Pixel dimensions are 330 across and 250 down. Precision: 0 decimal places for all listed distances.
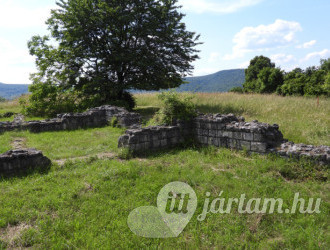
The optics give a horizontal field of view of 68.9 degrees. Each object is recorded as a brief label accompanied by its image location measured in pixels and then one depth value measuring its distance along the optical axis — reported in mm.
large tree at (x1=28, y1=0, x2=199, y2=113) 16250
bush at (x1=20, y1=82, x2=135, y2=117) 17266
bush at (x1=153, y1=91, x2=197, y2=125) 8562
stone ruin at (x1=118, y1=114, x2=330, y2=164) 5982
